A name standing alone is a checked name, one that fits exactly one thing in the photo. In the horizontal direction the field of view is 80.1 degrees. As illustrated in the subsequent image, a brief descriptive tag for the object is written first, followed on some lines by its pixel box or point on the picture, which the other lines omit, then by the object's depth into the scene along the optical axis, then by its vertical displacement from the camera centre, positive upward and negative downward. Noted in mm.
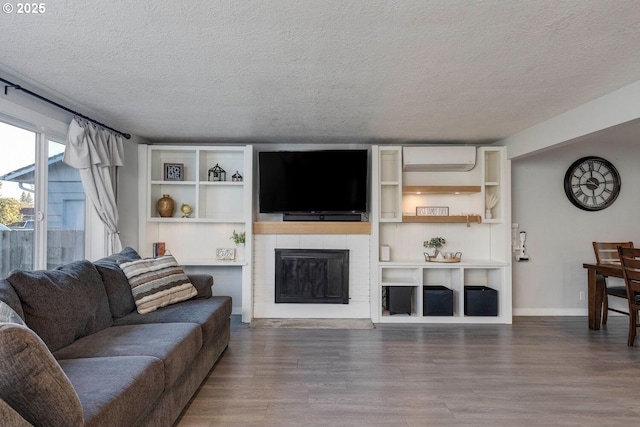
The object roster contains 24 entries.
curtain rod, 2663 +924
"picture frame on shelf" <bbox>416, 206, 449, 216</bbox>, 4965 +94
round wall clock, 4984 +470
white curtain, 3424 +518
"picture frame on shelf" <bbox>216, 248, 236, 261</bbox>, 4863 -481
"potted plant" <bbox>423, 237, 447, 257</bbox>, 4941 -340
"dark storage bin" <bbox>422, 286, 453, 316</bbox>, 4637 -1035
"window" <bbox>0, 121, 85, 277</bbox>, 2859 +116
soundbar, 4848 +11
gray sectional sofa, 1252 -740
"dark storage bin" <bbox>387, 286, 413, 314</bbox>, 4664 -992
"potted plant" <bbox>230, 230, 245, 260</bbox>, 4902 -304
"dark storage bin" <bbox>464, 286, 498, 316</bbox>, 4641 -1033
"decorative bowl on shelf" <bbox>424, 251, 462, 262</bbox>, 4695 -490
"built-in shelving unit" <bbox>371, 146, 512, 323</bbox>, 4652 -173
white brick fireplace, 4836 -747
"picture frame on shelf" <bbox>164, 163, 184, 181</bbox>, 4883 +581
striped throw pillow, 3107 -564
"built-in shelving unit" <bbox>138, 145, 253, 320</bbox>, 4719 +219
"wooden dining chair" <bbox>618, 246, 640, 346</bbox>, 3682 -577
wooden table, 4309 -846
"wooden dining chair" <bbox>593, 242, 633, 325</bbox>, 4492 -450
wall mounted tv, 4750 +450
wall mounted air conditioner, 4754 +781
